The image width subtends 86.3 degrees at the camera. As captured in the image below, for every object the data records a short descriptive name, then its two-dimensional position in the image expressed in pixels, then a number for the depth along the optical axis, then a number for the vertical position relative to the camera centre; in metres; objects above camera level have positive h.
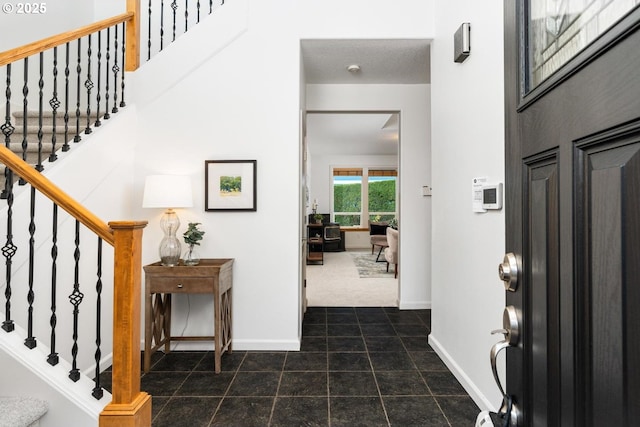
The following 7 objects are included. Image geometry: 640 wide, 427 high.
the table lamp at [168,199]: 2.54 +0.14
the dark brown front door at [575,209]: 0.44 +0.02
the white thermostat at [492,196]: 1.75 +0.12
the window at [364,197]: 9.52 +0.62
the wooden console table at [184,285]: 2.45 -0.48
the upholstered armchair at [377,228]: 8.58 -0.23
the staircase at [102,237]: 1.60 -0.11
